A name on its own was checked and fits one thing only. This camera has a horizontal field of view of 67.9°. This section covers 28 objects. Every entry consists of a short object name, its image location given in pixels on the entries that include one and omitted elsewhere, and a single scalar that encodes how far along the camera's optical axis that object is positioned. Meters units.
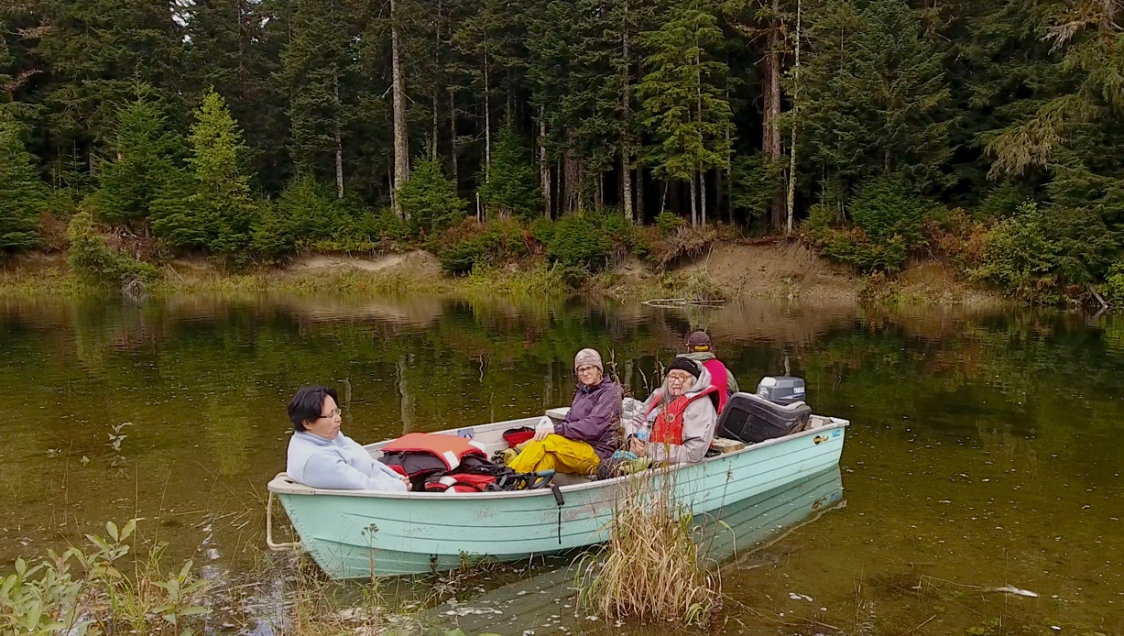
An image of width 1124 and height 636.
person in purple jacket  6.88
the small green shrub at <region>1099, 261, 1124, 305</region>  23.77
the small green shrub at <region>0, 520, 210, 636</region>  3.59
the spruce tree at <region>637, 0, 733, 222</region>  30.11
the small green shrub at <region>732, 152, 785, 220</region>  31.72
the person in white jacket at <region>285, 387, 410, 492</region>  5.65
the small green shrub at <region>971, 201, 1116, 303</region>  23.92
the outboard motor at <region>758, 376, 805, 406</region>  9.46
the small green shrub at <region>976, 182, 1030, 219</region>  27.14
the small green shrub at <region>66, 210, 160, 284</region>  32.31
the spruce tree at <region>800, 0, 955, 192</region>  27.62
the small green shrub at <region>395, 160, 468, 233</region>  35.12
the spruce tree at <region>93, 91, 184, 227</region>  35.38
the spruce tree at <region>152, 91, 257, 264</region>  34.81
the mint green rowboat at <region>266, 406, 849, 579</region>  5.71
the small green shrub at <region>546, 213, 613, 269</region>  31.50
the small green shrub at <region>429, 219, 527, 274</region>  33.44
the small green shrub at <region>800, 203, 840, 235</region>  29.25
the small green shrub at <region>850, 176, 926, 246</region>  27.50
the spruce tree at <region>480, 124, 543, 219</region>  35.31
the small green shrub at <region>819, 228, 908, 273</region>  27.62
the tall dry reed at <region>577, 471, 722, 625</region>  5.27
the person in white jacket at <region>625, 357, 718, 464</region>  6.82
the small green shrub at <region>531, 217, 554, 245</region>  32.72
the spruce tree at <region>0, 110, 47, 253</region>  33.12
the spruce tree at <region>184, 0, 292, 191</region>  41.25
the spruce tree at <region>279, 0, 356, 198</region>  36.72
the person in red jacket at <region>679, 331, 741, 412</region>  8.75
